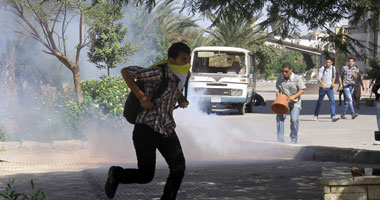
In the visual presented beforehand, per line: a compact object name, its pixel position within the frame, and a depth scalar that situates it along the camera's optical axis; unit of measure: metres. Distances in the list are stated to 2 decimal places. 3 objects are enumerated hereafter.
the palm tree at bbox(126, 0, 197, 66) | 27.57
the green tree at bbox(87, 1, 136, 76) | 18.91
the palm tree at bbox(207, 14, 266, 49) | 41.25
